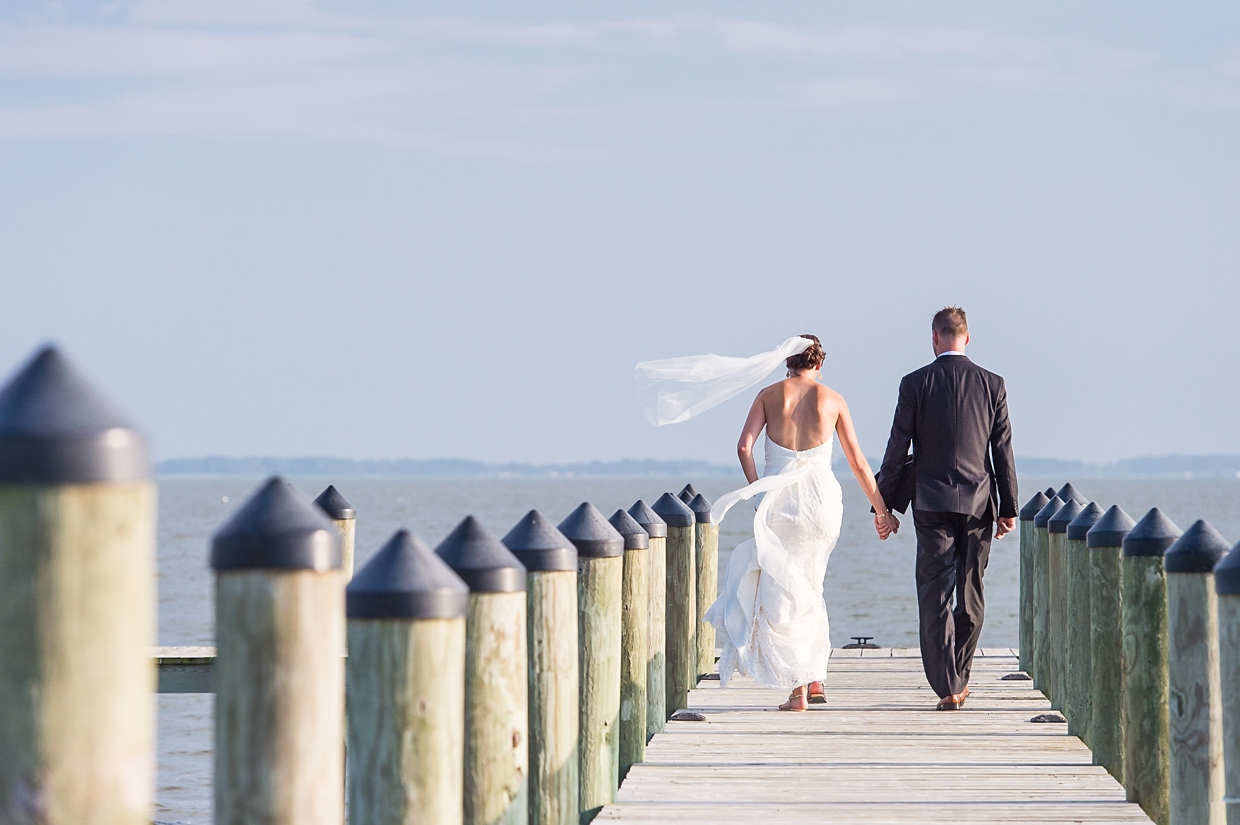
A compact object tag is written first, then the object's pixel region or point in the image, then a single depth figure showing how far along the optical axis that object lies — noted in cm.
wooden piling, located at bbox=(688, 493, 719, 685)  2009
